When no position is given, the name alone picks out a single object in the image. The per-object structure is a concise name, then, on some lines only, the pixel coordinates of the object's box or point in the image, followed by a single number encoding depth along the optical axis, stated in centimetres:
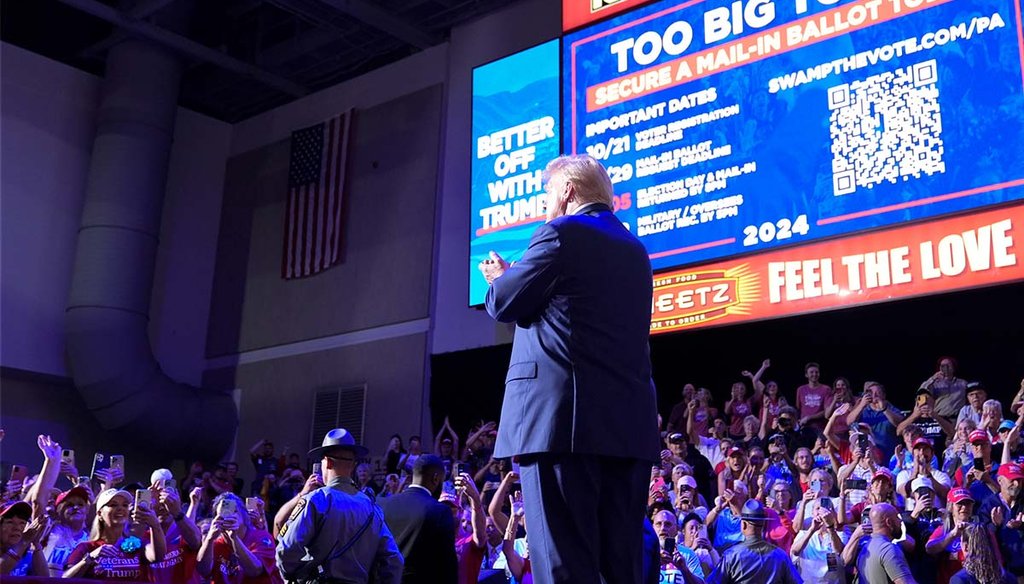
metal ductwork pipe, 1413
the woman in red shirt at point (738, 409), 947
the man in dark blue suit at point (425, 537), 520
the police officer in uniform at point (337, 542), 446
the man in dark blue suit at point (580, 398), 233
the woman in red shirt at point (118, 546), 528
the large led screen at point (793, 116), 819
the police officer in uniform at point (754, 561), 576
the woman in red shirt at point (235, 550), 559
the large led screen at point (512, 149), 1111
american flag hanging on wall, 1539
